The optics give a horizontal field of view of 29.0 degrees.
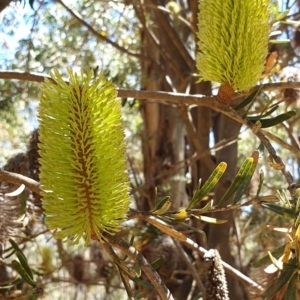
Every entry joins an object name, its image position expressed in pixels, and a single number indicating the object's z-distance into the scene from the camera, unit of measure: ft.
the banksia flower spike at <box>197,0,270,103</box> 2.34
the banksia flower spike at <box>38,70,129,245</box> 1.85
